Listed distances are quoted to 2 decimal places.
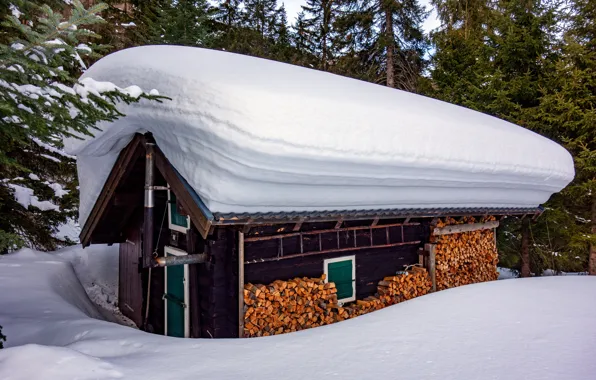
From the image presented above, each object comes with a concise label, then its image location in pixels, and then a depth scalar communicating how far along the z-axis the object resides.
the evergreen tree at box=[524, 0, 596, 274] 9.96
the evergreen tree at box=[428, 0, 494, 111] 12.82
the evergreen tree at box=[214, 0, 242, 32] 21.41
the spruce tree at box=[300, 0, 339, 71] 20.02
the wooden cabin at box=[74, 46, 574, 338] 4.40
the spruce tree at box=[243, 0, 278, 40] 21.91
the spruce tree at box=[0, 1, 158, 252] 3.12
